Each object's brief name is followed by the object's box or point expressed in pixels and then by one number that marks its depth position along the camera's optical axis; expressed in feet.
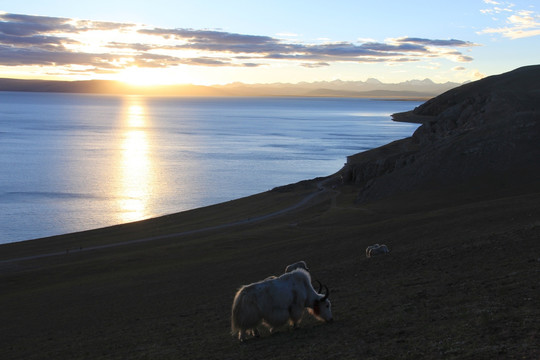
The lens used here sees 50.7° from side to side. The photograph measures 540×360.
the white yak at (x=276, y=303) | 44.75
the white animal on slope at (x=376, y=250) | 85.25
